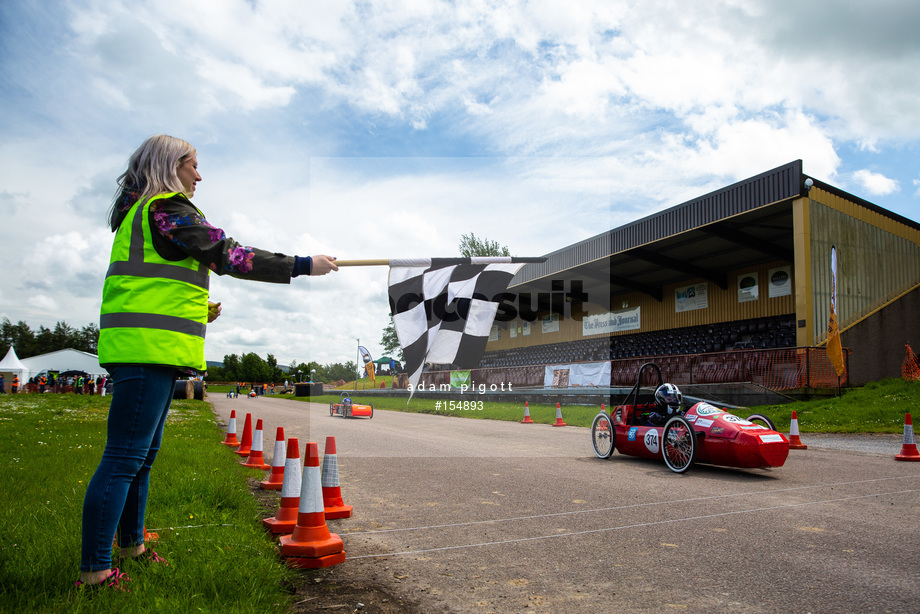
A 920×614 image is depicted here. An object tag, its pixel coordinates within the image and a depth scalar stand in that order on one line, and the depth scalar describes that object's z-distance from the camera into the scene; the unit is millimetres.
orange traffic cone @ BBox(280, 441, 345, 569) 3688
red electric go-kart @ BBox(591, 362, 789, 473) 7074
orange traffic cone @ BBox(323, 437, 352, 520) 5012
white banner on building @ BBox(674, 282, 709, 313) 31078
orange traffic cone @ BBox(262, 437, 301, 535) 4281
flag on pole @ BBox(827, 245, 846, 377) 17625
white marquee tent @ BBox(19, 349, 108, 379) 70000
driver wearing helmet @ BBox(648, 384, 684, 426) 8289
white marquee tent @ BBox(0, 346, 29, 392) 50456
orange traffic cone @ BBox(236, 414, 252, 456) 9547
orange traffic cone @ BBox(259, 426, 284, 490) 6191
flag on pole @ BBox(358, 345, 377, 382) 26911
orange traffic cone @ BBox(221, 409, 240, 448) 11090
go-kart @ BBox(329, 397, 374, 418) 21594
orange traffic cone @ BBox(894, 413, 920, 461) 8664
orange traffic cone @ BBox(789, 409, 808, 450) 10133
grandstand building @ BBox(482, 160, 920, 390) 20031
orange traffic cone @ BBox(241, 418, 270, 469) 8180
